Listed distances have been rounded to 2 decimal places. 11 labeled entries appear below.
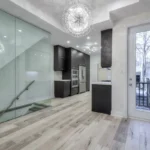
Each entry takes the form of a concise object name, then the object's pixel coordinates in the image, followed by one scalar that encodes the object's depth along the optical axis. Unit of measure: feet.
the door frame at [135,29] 9.75
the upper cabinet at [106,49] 11.51
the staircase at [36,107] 12.41
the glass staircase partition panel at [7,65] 9.56
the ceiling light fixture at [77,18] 7.12
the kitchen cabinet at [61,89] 19.08
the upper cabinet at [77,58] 21.67
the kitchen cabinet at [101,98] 11.19
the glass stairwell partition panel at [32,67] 11.04
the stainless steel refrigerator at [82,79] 24.04
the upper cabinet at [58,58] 19.32
